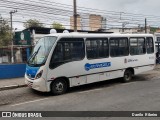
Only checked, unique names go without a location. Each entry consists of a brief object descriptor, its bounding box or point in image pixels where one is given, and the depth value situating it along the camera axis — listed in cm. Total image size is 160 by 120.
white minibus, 972
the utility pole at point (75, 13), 1856
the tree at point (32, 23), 5754
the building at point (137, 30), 5014
